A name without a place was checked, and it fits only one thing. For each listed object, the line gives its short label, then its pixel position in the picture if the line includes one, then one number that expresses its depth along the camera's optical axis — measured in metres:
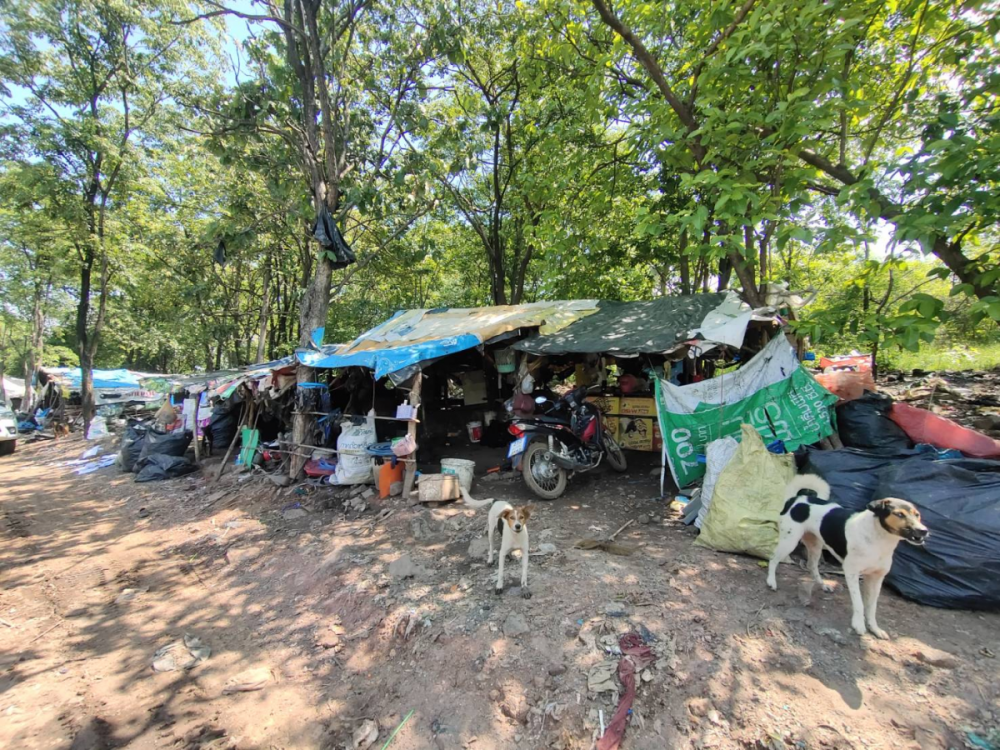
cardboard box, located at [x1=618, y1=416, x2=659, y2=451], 7.05
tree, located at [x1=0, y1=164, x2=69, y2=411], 12.74
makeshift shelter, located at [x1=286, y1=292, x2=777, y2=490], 6.10
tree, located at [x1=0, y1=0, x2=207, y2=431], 12.58
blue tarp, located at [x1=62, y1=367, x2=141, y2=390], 21.58
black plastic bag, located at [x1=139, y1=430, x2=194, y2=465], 10.04
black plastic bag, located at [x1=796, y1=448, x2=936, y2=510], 4.10
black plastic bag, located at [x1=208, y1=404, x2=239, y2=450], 10.78
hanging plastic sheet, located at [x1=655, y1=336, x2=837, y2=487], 5.57
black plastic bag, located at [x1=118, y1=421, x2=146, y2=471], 10.18
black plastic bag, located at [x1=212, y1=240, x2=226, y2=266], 8.43
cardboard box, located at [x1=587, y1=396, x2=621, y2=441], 7.18
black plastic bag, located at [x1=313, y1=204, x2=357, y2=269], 8.48
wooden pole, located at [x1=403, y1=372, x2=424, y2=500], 6.51
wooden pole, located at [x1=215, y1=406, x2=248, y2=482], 9.12
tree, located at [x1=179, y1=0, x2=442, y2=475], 8.38
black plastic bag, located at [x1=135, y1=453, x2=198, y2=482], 9.36
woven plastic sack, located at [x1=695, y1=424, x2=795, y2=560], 4.19
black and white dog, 2.83
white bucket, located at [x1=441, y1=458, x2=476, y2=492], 6.42
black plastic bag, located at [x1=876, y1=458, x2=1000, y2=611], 3.22
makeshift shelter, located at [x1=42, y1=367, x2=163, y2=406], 18.92
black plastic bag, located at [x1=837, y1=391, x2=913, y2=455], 5.39
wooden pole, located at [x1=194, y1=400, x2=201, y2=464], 10.23
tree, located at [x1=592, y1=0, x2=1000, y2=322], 3.53
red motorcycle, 6.16
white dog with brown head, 3.87
